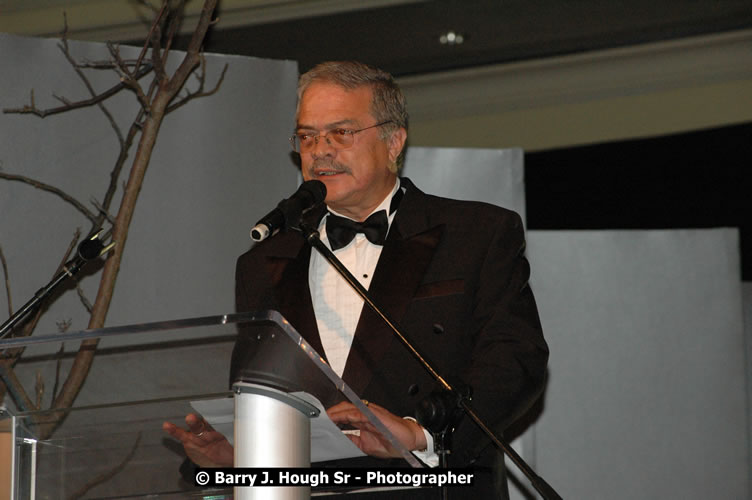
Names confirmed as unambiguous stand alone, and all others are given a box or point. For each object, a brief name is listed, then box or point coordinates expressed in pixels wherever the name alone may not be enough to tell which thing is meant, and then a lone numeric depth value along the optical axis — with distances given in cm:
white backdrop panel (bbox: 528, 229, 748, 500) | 714
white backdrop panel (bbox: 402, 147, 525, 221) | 712
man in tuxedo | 413
